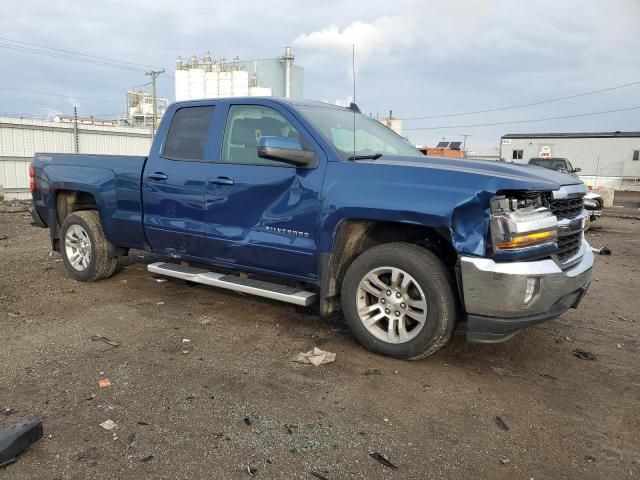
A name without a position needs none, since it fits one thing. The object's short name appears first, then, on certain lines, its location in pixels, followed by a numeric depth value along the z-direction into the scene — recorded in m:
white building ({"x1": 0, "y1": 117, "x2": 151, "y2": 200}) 17.30
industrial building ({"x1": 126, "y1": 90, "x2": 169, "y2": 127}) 52.19
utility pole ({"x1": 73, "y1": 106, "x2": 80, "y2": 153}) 18.88
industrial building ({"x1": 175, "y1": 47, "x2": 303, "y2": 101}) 37.16
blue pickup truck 3.36
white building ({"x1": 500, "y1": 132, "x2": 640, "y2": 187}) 39.88
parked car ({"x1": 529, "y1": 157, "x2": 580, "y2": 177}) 16.73
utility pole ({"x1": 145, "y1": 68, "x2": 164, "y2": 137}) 42.90
